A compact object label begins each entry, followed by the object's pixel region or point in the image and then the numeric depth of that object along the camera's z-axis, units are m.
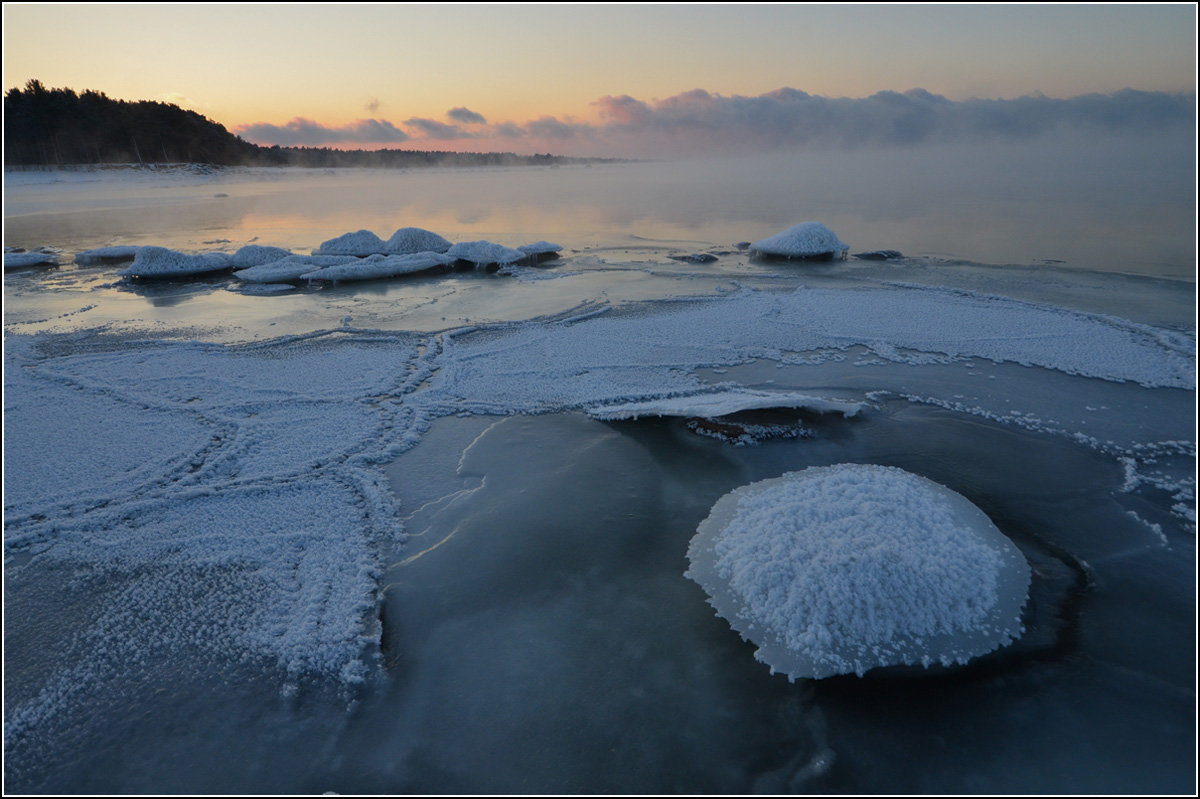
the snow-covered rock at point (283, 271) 11.37
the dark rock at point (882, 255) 12.35
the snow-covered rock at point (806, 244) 12.54
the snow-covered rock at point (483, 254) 12.58
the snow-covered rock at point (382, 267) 11.40
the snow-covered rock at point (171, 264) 11.84
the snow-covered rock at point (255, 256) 12.76
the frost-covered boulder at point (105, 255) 14.01
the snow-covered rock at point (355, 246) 13.22
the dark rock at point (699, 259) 12.83
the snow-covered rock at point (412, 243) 13.16
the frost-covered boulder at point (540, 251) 13.46
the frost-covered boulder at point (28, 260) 13.34
